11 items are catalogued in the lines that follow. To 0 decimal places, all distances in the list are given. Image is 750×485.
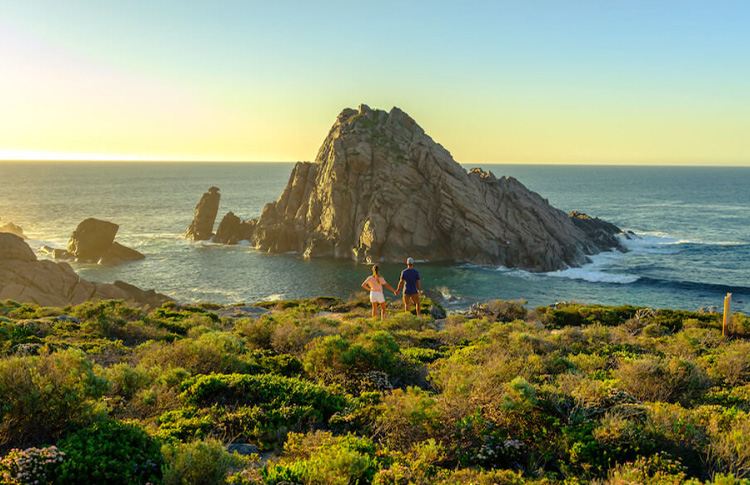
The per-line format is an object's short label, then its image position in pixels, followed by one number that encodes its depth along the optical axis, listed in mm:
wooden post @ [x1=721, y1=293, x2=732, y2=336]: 18281
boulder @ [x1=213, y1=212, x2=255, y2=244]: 78250
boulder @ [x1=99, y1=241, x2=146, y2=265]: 62662
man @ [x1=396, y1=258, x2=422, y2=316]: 18938
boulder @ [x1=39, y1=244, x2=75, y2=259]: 64438
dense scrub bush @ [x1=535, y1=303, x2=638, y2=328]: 23344
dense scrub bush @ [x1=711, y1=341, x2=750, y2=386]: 11068
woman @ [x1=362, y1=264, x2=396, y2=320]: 18453
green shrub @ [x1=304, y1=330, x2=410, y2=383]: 10659
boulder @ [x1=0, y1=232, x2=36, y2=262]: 38750
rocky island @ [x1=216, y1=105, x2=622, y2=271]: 63094
